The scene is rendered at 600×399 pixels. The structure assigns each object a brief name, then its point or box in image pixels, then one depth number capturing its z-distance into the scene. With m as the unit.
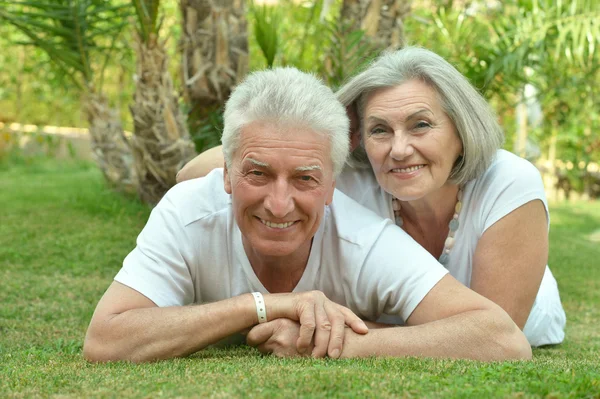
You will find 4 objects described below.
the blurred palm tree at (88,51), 6.35
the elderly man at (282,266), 2.82
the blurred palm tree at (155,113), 5.71
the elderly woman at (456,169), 3.26
